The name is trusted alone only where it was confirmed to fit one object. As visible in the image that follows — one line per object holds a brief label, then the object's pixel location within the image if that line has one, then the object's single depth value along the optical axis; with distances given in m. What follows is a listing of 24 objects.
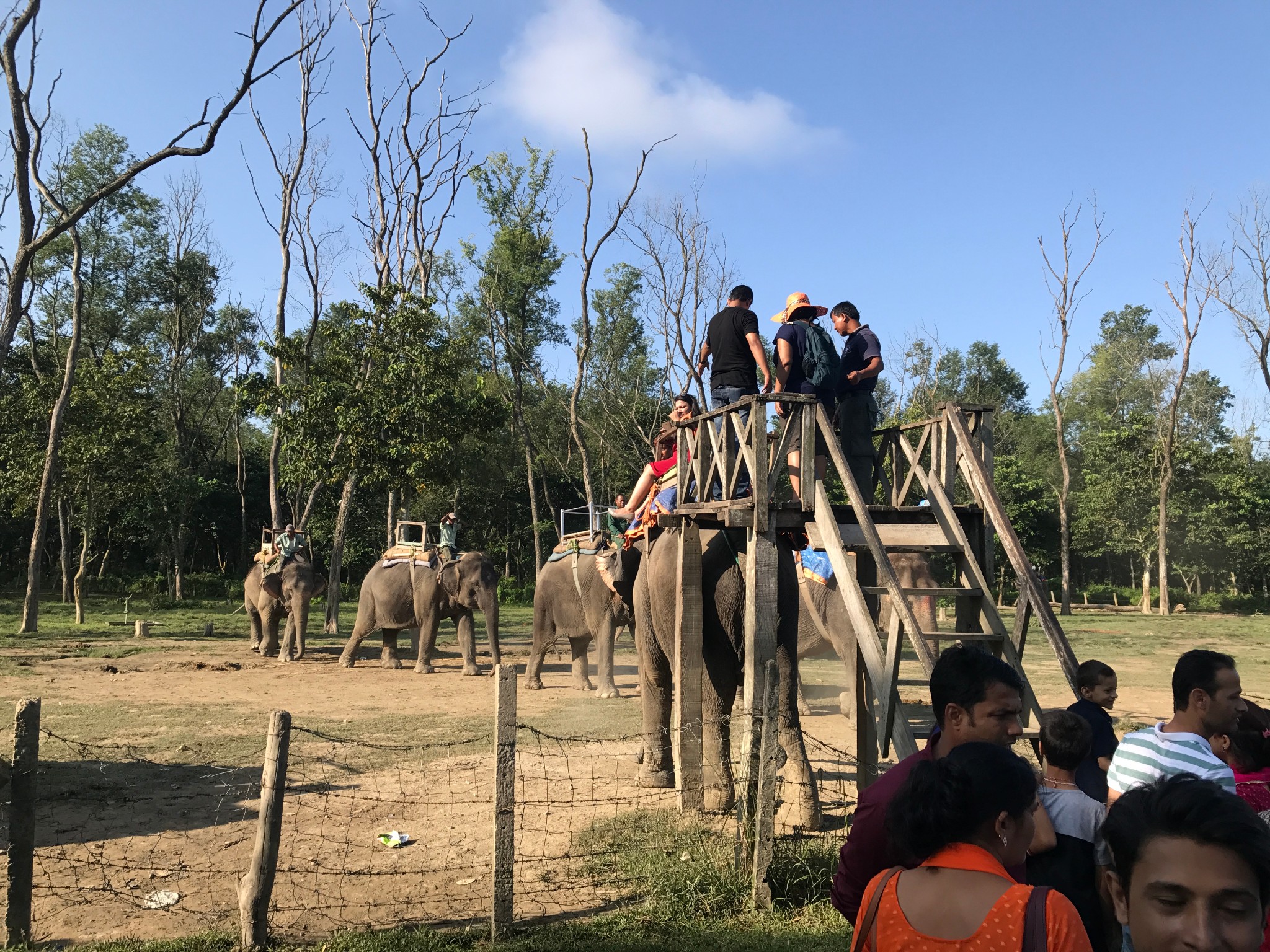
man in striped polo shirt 3.16
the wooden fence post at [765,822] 5.43
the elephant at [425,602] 16.31
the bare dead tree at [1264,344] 30.34
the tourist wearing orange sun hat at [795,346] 8.19
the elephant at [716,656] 7.18
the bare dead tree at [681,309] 29.56
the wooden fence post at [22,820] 4.77
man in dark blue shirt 8.60
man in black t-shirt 8.41
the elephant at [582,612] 14.20
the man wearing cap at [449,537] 17.25
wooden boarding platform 5.86
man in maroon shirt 2.79
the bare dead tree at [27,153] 14.95
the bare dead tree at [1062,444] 31.81
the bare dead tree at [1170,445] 31.50
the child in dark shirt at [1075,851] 3.00
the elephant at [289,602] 17.84
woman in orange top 2.10
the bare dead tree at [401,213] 28.75
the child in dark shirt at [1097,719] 3.55
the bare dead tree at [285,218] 26.00
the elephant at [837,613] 12.10
